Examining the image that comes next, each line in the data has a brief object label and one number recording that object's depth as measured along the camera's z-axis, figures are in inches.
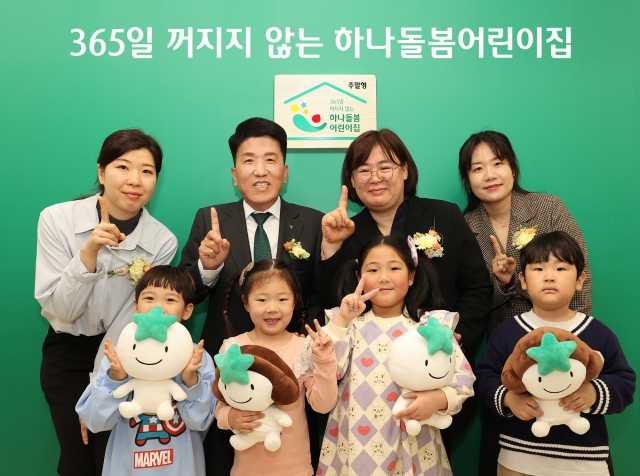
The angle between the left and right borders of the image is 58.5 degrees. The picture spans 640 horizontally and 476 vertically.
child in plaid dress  84.7
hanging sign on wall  126.3
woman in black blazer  100.3
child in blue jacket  84.7
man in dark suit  102.4
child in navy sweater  85.4
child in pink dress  83.4
